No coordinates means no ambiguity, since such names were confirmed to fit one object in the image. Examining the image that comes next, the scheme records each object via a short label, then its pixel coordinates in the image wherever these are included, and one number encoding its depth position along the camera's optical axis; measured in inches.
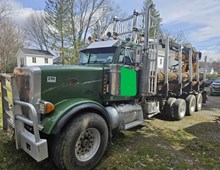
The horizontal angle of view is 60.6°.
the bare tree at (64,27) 943.0
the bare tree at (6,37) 831.9
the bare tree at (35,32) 1342.3
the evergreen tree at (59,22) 964.0
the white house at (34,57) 1295.5
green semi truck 119.8
